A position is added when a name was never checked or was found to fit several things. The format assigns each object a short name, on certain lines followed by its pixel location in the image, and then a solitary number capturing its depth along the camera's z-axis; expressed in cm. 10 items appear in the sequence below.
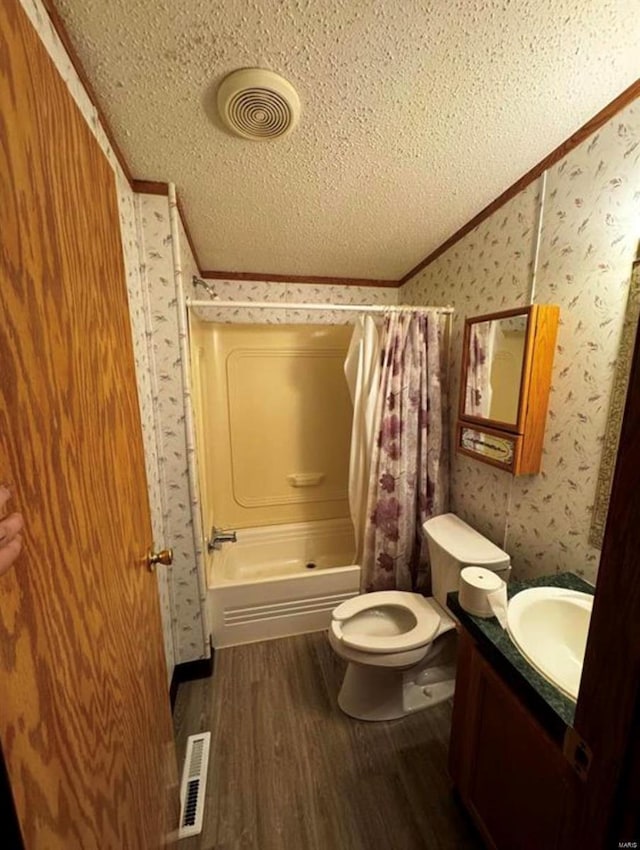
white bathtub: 179
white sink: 94
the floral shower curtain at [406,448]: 175
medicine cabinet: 123
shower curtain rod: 151
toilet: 134
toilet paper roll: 103
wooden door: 40
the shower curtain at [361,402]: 183
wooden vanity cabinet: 75
